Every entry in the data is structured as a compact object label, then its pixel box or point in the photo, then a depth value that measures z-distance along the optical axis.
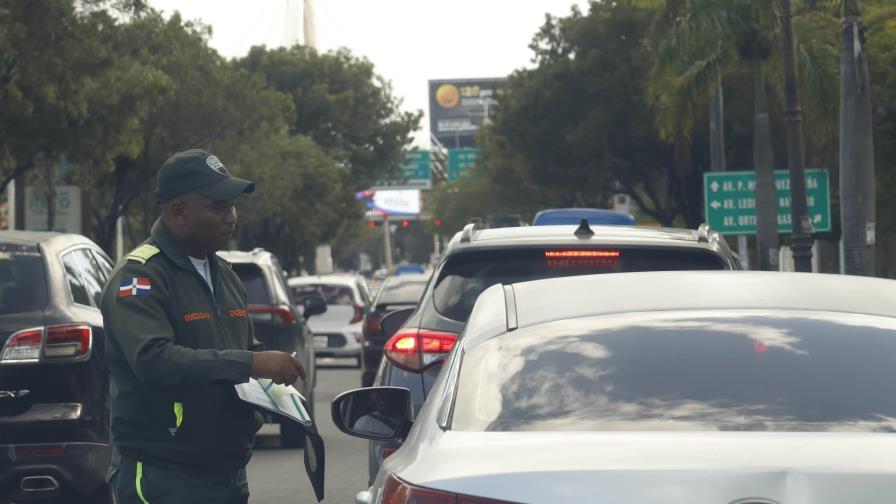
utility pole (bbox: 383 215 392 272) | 153.27
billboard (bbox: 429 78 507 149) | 154.12
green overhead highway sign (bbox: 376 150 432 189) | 129.62
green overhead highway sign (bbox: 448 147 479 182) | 121.38
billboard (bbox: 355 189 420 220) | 156.50
